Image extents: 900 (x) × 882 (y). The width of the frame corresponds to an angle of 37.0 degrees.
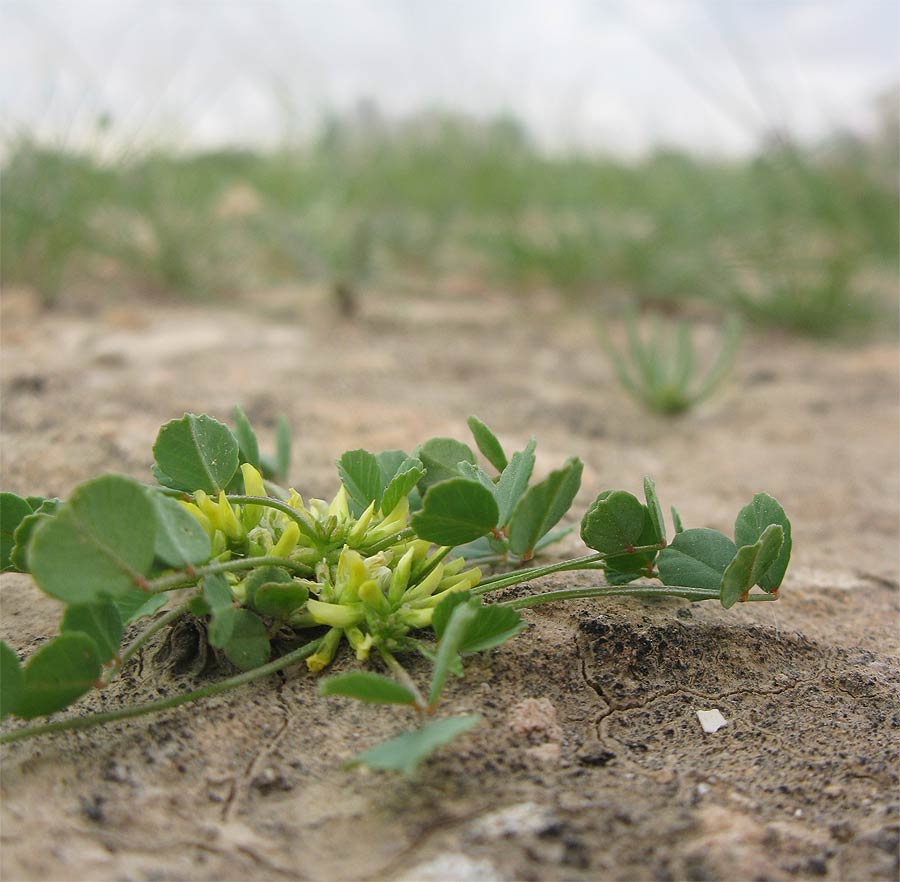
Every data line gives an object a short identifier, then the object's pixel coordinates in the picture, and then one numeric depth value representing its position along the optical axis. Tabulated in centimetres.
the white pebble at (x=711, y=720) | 12
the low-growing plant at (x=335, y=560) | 11
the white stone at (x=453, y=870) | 10
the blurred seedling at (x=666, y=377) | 25
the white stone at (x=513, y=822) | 10
